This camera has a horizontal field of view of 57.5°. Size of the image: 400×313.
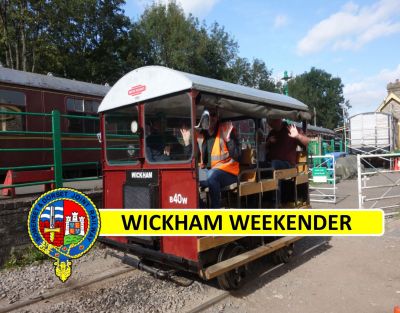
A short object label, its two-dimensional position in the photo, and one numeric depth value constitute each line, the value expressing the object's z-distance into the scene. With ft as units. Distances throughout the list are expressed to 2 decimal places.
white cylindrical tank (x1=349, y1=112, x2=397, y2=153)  72.74
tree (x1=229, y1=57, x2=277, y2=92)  128.18
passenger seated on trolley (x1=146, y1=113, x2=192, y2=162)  15.39
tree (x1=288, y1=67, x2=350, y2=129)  249.96
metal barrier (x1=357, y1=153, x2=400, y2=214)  28.02
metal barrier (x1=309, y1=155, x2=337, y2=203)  38.40
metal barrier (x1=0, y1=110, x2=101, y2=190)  22.21
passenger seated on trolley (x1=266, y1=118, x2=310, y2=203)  21.27
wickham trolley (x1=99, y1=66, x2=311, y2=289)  14.14
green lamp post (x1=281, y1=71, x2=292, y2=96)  55.33
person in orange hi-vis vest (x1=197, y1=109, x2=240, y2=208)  15.40
